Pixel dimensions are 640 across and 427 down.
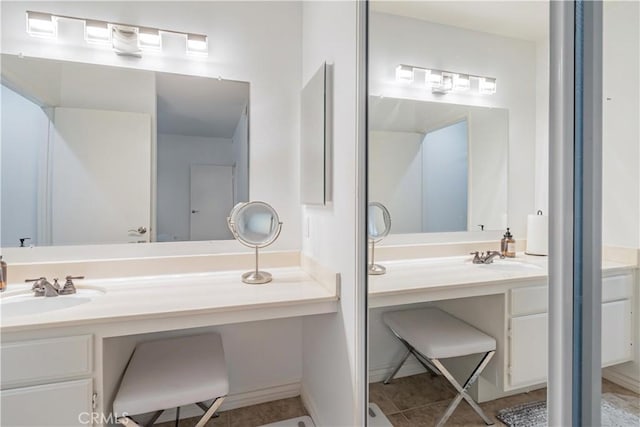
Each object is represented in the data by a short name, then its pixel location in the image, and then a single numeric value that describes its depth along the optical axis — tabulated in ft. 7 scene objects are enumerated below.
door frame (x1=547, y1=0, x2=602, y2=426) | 1.76
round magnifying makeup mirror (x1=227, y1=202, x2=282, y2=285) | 5.58
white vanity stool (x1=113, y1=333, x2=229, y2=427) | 4.05
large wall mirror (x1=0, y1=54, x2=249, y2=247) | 5.20
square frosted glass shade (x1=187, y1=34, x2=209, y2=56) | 5.89
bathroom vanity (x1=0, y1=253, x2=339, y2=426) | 3.59
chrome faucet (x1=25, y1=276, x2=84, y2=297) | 4.76
